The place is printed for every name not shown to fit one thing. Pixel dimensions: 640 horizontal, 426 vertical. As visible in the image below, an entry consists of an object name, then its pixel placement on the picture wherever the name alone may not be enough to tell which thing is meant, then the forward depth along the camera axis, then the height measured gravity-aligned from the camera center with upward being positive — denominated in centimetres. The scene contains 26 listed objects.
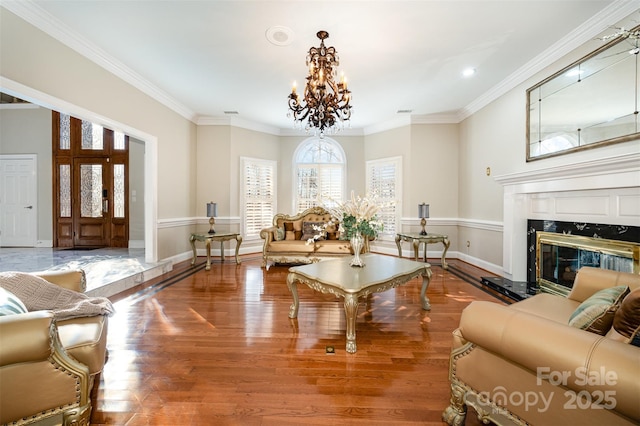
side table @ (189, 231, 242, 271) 518 -52
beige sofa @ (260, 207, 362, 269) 510 -57
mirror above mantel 261 +116
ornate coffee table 237 -64
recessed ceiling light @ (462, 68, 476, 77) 408 +204
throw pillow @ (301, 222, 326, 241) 557 -38
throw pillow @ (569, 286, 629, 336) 125 -46
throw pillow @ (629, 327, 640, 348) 110 -50
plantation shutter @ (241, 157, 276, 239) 658 +39
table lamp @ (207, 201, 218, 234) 549 +2
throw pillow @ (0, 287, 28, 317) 141 -48
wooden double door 682 +60
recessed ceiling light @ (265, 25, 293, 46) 312 +201
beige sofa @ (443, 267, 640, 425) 92 -60
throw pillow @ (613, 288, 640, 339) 108 -41
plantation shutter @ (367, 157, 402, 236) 641 +62
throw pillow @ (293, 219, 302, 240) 565 -36
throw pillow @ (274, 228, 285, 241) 544 -45
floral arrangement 309 -8
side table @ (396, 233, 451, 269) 517 -53
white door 668 +23
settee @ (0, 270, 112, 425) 120 -75
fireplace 270 -43
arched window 722 +102
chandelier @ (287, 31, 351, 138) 301 +132
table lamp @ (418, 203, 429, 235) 533 -4
